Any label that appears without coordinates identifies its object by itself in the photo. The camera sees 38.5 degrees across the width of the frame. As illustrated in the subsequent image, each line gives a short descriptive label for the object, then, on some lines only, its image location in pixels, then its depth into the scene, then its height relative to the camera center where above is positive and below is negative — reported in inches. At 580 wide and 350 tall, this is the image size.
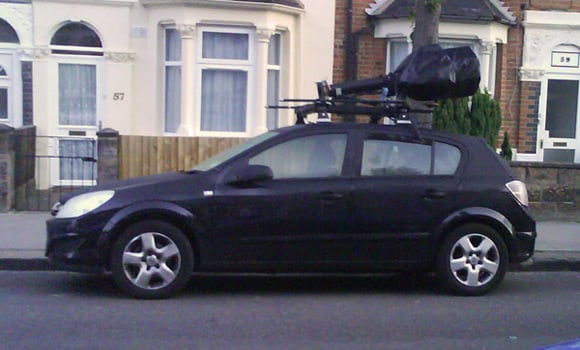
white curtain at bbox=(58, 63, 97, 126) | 559.8 +0.2
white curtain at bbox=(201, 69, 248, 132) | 559.5 -1.0
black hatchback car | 289.1 -40.6
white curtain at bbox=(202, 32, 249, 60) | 555.2 +35.2
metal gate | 518.9 -46.6
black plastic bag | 330.0 +12.1
